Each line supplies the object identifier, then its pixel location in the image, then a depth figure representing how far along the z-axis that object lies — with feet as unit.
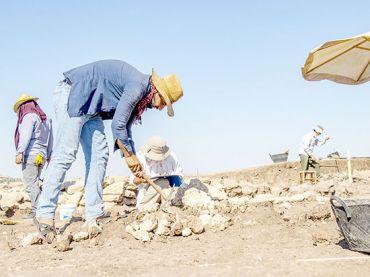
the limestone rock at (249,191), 22.34
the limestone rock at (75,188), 28.45
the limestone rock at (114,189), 27.17
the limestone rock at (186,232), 13.92
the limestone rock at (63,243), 12.45
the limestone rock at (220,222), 14.55
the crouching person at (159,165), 20.93
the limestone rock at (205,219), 14.67
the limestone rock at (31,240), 13.26
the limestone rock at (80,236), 13.32
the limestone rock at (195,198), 16.22
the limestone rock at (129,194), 27.71
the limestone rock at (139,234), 13.51
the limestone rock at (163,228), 13.87
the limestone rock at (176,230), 13.88
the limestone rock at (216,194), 19.51
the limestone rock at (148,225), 13.84
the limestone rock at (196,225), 14.03
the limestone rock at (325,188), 21.01
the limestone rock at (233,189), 22.15
